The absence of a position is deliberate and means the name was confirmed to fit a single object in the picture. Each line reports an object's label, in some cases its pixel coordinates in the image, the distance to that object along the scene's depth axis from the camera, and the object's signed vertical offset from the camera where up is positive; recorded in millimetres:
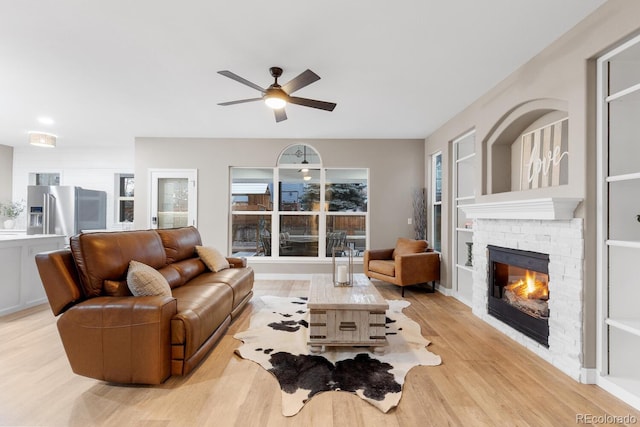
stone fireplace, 2424 -364
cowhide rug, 2189 -1238
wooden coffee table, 2766 -984
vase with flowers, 6523 +6
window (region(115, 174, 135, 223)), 6977 +324
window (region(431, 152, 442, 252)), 5570 +284
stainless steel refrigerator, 5949 +21
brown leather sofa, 2184 -775
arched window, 6246 +61
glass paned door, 6125 +279
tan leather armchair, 4836 -804
